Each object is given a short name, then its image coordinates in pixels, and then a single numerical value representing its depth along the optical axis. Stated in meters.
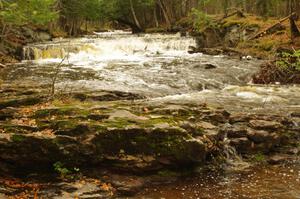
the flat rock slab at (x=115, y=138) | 6.82
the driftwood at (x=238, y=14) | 32.94
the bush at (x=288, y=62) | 15.96
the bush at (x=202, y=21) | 31.62
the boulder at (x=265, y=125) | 9.01
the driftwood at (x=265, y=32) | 26.29
